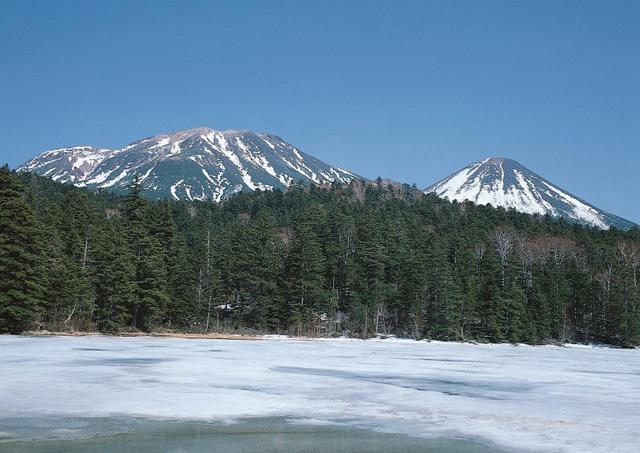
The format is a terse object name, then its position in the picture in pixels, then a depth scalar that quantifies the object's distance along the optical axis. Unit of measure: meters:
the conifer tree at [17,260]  44.94
